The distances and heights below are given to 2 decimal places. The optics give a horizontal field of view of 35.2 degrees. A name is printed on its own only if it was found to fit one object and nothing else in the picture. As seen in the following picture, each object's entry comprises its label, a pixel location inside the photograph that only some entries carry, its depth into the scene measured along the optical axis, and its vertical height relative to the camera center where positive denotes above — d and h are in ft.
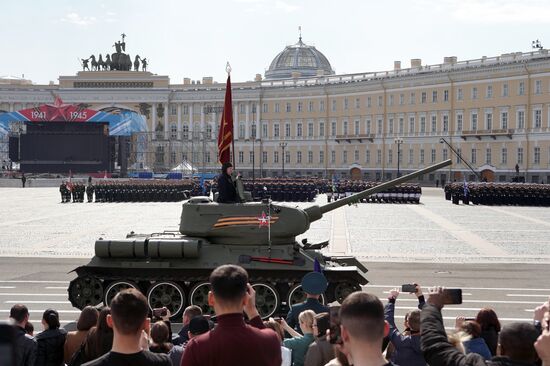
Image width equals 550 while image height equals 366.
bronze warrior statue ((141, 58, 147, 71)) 380.37 +44.10
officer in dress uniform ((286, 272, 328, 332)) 31.83 -4.60
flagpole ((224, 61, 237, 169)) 62.95 +6.79
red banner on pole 58.85 +2.08
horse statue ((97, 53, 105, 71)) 375.66 +43.90
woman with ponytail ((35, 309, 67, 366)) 28.17 -5.84
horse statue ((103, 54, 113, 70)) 375.68 +43.71
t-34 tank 51.26 -5.86
